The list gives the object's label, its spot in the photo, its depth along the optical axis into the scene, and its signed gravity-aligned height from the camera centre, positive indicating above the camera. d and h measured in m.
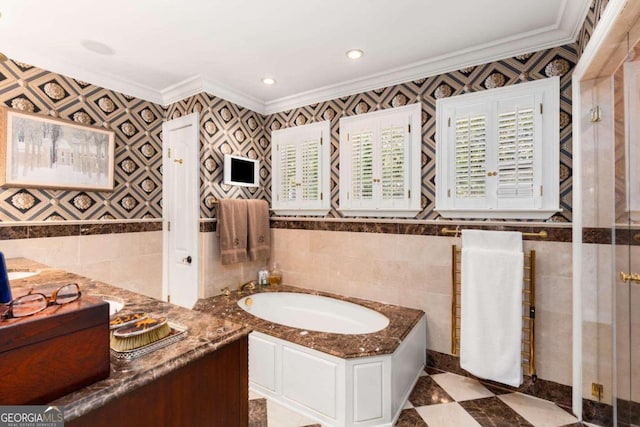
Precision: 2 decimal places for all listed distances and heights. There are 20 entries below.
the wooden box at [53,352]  0.63 -0.31
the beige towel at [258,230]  3.26 -0.15
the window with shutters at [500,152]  2.17 +0.49
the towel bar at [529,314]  2.19 -0.70
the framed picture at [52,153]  2.26 +0.49
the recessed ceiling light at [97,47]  2.24 +1.25
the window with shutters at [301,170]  3.21 +0.51
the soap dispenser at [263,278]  3.42 -0.69
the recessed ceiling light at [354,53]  2.38 +1.28
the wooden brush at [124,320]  0.99 -0.35
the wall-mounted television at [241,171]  3.08 +0.47
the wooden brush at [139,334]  0.91 -0.36
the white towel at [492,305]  2.18 -0.64
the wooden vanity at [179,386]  0.73 -0.46
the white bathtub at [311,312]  2.86 -0.94
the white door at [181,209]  2.97 +0.06
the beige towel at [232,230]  3.00 -0.14
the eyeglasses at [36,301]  0.70 -0.22
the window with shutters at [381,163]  2.70 +0.50
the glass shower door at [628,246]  1.60 -0.15
